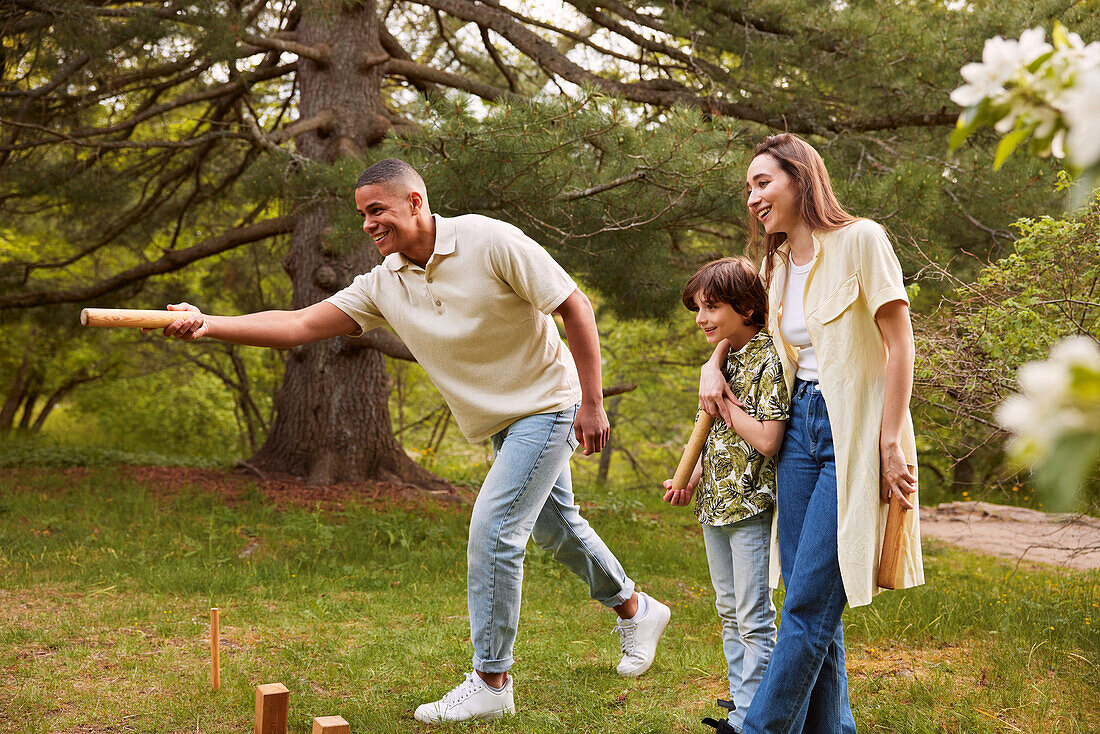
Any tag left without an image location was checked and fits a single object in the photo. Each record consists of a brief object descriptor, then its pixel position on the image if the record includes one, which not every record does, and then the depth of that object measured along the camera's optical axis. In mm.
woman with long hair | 2316
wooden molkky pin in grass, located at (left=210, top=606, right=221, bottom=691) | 3045
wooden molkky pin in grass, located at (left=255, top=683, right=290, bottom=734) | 2634
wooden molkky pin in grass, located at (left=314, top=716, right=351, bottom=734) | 2312
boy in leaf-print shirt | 2668
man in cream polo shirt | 3068
